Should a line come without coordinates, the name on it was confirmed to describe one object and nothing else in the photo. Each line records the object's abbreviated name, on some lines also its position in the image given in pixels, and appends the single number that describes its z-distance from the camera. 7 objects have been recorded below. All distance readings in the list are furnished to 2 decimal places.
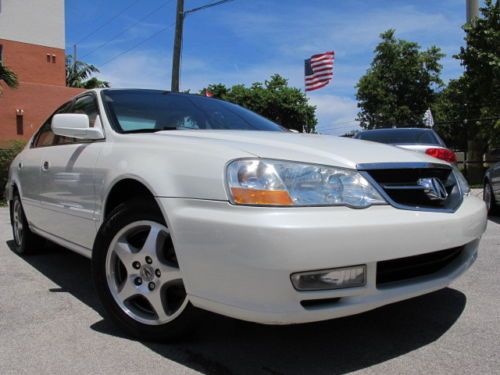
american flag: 19.44
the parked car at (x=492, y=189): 7.32
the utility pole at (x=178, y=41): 15.45
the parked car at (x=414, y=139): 6.89
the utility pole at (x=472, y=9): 18.17
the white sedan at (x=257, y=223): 2.14
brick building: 21.00
